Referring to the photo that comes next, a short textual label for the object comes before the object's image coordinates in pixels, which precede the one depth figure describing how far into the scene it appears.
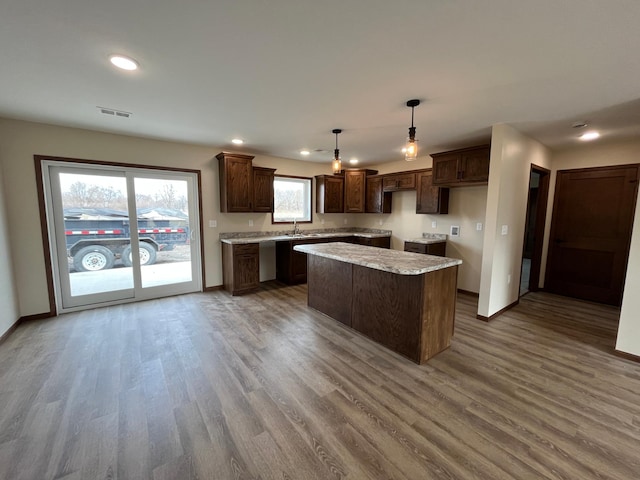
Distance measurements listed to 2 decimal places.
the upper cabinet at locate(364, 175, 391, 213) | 5.63
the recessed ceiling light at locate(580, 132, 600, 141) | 3.42
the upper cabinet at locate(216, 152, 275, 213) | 4.35
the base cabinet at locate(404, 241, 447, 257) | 4.53
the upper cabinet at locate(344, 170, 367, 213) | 5.86
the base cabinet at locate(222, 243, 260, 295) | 4.37
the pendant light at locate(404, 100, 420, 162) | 2.43
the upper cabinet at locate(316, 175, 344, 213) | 5.66
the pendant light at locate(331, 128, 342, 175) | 3.29
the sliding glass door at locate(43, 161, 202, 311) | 3.51
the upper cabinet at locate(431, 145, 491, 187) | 3.66
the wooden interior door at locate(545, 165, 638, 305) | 3.85
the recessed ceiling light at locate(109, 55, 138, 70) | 1.84
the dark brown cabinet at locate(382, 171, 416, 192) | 4.99
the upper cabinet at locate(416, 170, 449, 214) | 4.58
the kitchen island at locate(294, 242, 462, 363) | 2.41
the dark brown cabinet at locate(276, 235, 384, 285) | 5.00
